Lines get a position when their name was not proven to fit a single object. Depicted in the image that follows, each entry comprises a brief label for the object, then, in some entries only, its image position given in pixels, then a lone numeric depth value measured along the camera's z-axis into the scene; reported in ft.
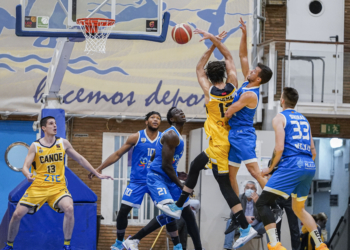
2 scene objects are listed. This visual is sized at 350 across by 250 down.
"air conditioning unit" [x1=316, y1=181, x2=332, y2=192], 96.26
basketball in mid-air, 50.32
